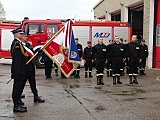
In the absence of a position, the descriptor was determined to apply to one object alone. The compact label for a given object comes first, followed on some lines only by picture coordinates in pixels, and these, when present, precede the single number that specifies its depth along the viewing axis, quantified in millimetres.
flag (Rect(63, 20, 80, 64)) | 10749
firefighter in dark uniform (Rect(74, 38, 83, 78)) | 14617
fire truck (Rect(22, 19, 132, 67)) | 19016
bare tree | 67794
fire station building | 18312
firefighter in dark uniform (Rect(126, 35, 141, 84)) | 12211
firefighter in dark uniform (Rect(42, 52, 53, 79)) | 14352
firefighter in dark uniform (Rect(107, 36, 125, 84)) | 12125
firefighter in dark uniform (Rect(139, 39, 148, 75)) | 15211
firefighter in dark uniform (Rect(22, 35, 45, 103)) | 8398
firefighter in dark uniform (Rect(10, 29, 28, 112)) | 7620
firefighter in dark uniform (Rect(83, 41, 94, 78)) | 14711
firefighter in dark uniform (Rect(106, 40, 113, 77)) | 13936
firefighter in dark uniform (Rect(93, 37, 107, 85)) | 12125
